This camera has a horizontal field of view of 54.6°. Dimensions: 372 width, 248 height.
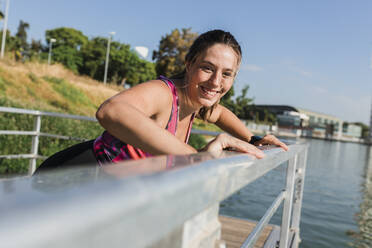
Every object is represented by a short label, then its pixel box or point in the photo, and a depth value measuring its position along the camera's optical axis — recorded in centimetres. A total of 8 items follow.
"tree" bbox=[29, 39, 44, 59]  4619
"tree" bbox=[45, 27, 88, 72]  4059
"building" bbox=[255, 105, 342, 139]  7350
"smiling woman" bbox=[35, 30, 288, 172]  115
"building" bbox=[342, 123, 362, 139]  9581
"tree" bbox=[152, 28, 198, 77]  3177
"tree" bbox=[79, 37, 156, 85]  3800
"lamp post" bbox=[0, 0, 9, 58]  1992
